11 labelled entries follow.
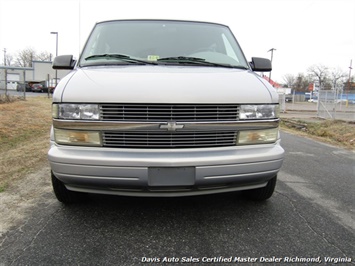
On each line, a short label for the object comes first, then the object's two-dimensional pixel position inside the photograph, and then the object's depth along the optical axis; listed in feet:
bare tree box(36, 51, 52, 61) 267.57
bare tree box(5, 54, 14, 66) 285.68
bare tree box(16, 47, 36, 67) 262.26
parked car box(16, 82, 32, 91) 130.00
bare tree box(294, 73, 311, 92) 291.54
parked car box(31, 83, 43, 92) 136.87
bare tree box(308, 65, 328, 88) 276.64
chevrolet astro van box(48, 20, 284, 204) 8.39
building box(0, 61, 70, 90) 169.17
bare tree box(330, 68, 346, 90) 272.51
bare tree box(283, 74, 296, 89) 318.28
